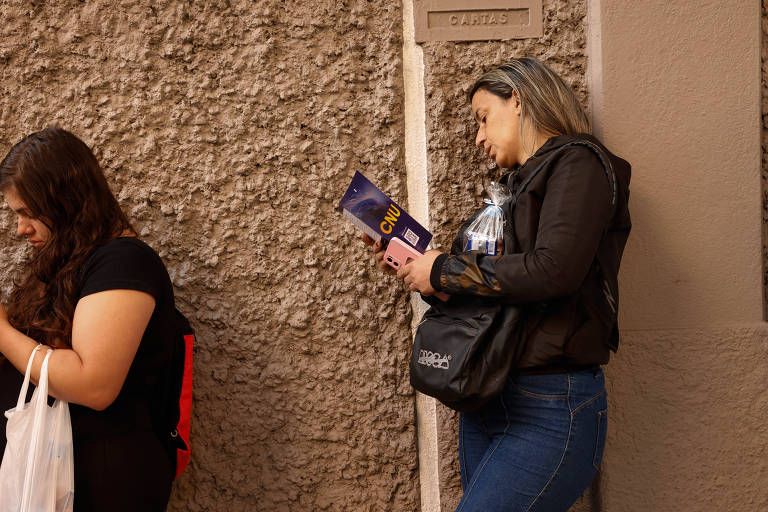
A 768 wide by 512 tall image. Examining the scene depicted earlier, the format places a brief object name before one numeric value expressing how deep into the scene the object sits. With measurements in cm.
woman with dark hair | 144
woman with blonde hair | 146
